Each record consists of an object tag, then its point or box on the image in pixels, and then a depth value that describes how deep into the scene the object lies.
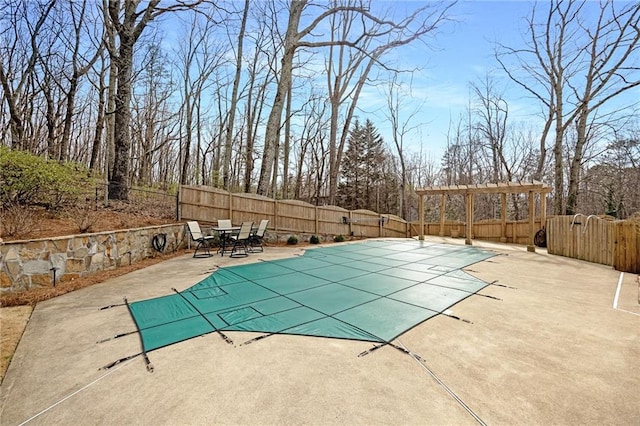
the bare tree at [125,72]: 7.85
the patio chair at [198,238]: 7.05
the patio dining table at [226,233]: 7.42
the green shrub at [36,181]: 4.90
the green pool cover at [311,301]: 2.81
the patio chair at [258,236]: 8.00
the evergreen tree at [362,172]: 23.27
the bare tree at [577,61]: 10.45
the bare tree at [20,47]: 9.41
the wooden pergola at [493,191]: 9.23
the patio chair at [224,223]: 8.39
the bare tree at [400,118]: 19.08
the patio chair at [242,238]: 7.32
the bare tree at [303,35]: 10.40
